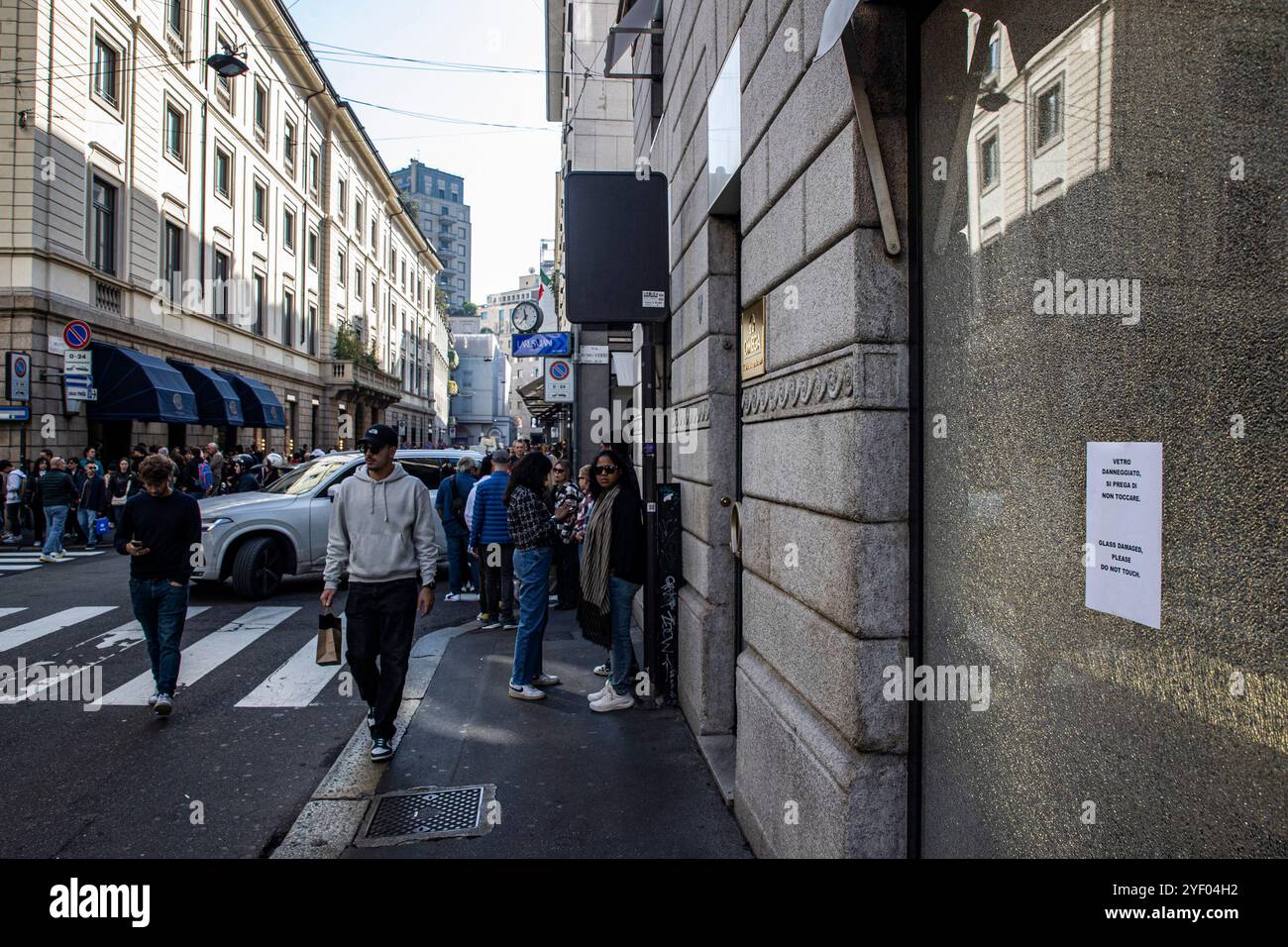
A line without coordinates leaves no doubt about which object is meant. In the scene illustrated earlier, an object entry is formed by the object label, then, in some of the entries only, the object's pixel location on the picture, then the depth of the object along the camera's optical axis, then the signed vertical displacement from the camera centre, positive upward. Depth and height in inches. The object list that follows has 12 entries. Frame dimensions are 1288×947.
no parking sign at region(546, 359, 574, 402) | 628.2 +64.7
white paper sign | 69.6 -5.7
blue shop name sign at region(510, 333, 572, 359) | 568.7 +84.0
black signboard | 249.8 +67.4
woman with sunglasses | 236.5 -31.4
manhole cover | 155.1 -71.2
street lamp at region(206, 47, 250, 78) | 977.5 +493.9
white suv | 413.4 -36.6
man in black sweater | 232.4 -30.1
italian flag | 1051.9 +214.3
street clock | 636.1 +116.5
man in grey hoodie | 198.5 -25.7
